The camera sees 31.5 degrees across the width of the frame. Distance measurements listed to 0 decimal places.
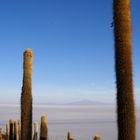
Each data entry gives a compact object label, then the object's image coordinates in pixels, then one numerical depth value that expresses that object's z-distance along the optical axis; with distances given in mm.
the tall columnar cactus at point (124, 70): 5291
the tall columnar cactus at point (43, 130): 8112
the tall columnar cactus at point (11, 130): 10429
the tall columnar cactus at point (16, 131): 10063
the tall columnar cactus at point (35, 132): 9882
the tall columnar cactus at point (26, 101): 7473
